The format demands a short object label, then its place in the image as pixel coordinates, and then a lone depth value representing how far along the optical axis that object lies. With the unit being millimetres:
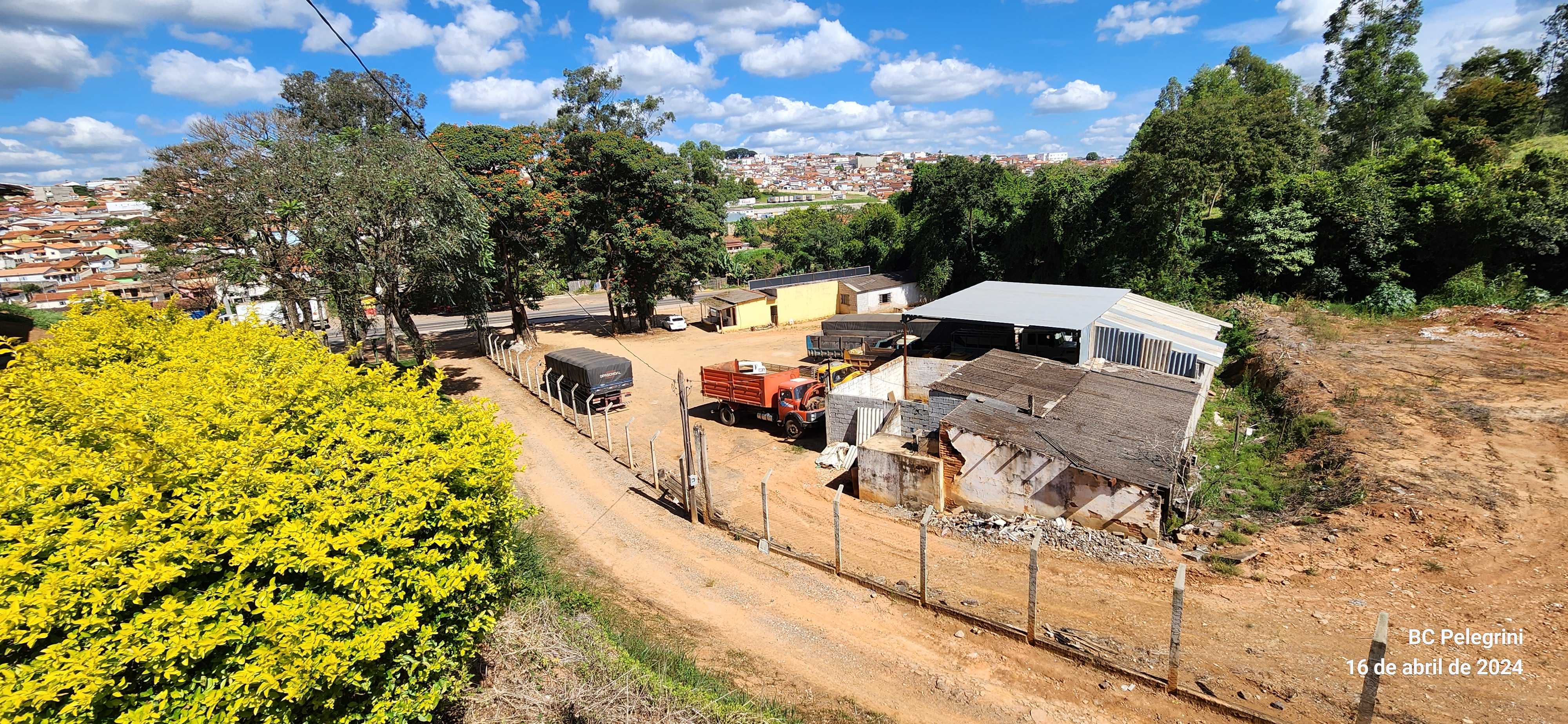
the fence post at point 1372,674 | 6098
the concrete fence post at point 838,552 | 10742
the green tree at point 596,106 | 41500
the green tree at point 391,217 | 19312
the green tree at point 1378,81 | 32750
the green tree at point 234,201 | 19594
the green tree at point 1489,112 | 29375
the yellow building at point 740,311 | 36875
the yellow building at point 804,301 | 38031
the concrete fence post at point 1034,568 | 8406
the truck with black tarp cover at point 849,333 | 27219
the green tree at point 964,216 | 38844
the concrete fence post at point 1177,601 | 7395
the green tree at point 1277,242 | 27016
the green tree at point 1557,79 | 46250
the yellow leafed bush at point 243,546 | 4703
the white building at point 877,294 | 39562
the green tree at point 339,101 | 41812
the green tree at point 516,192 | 29078
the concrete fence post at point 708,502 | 13180
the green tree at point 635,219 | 31125
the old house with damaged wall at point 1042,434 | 11820
